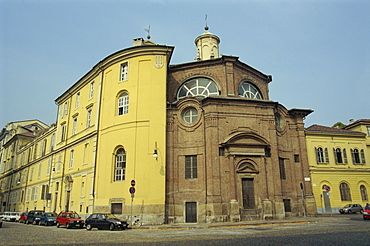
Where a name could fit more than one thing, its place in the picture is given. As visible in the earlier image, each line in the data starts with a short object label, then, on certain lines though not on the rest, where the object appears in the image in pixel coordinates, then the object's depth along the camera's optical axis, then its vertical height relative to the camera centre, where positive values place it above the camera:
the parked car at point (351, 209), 32.34 -0.88
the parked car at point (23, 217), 31.53 -1.44
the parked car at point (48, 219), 25.36 -1.32
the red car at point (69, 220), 22.00 -1.25
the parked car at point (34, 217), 27.69 -1.25
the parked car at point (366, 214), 22.19 -0.98
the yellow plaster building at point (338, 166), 33.88 +3.98
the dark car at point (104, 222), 19.31 -1.24
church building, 22.98 +4.69
